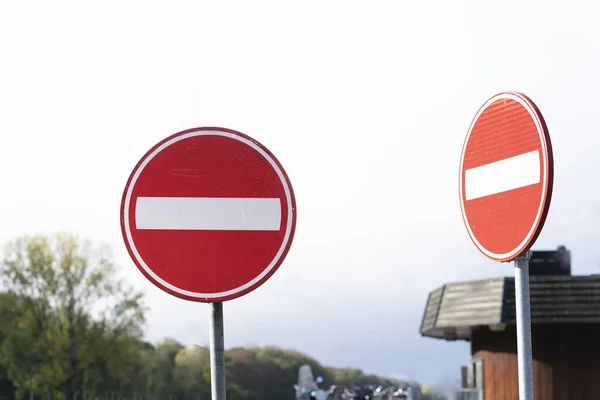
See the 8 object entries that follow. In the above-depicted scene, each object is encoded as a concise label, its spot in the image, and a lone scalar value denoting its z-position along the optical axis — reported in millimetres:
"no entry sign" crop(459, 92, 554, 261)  4762
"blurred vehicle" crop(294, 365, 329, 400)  63562
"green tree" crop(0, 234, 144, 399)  60062
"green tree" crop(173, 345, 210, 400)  55888
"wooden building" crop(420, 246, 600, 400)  20203
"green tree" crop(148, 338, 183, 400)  70125
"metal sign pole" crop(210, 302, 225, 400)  4395
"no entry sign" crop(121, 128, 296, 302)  4566
